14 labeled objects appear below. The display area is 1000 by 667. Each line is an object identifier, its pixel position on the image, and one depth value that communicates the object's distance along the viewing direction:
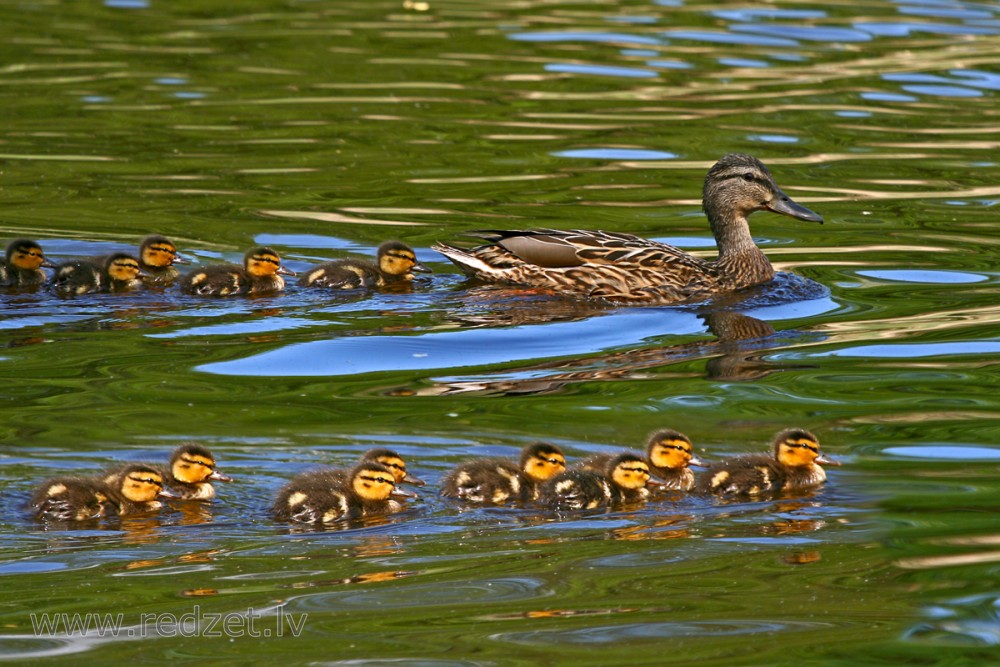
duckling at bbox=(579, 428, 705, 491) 13.62
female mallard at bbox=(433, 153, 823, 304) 20.73
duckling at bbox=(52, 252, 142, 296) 19.98
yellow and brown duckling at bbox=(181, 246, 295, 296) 20.06
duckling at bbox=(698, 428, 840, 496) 13.48
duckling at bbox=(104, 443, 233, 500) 13.05
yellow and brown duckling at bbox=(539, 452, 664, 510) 13.13
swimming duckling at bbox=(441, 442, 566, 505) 13.13
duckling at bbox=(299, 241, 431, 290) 20.52
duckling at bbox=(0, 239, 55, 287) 19.86
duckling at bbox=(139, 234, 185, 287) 20.66
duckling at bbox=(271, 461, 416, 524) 12.77
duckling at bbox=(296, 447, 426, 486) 12.99
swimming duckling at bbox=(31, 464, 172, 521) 12.65
